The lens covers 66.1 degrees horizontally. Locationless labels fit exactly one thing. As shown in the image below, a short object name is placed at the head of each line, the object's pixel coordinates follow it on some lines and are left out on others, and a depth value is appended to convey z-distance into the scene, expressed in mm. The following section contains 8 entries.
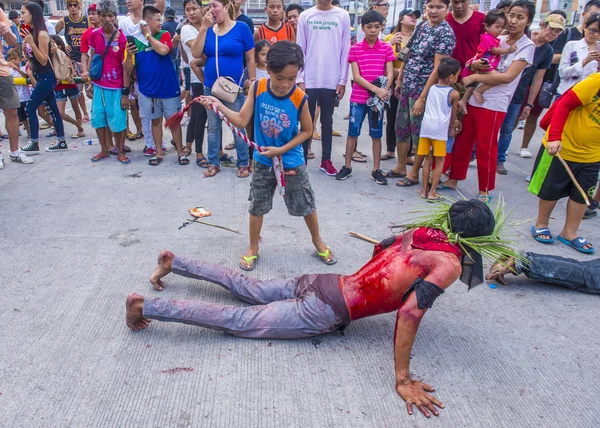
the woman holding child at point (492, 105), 4188
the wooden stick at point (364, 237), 3771
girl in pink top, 4352
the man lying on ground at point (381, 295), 2189
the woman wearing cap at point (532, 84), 5242
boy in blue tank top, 2910
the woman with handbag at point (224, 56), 4848
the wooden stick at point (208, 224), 3957
